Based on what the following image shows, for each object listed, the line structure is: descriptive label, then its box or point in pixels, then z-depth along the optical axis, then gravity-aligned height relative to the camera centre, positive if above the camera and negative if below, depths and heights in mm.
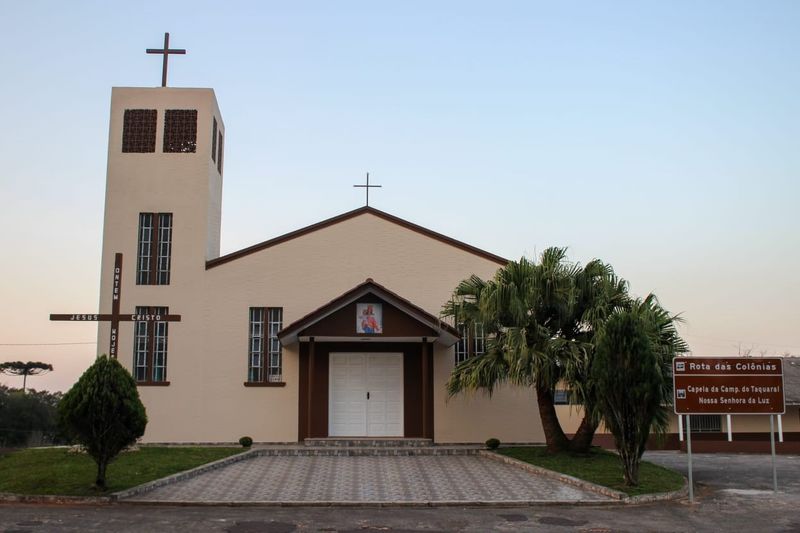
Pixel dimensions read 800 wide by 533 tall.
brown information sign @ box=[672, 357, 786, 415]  14883 -232
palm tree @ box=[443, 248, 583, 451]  18281 +1082
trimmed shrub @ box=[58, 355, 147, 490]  13883 -765
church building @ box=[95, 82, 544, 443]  22375 +1667
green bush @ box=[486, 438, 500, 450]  21344 -1915
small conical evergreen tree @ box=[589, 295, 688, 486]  14750 -234
